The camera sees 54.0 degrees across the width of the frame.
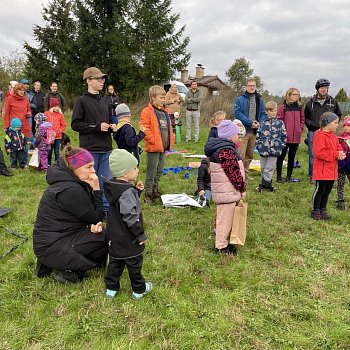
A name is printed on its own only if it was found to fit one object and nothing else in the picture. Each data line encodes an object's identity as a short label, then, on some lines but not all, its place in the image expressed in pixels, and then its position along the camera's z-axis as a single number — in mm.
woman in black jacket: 3328
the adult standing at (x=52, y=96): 10491
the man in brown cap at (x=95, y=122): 4770
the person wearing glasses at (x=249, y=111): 7027
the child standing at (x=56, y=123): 8461
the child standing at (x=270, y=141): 6871
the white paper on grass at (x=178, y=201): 5961
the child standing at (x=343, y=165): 5918
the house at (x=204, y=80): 41369
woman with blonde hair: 7496
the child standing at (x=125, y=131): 5516
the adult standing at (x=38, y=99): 10617
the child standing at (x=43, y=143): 8156
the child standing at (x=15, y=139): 8305
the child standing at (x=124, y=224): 3043
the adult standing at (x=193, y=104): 12570
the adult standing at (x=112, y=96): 11859
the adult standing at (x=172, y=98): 11083
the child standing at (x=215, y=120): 5820
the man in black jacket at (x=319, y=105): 7188
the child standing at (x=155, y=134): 5754
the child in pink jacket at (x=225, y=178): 4004
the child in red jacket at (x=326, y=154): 5312
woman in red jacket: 8516
